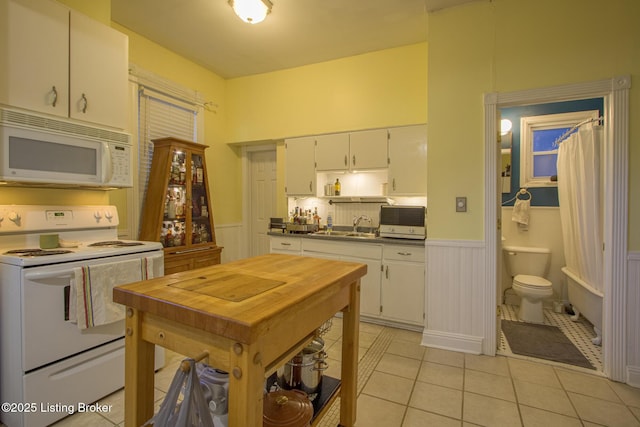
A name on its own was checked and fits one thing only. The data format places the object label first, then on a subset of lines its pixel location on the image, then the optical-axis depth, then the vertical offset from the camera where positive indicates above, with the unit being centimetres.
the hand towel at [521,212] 377 +2
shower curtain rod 295 +89
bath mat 252 -120
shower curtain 270 +11
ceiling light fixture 253 +173
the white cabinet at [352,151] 355 +76
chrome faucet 389 -10
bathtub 271 -85
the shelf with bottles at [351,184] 380 +37
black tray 150 -94
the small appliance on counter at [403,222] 304 -9
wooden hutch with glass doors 326 +7
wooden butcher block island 87 -34
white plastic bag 87 -57
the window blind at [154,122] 341 +109
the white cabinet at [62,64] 189 +104
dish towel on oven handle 179 -48
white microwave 186 +40
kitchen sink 355 -26
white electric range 165 -68
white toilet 320 -73
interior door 464 +25
